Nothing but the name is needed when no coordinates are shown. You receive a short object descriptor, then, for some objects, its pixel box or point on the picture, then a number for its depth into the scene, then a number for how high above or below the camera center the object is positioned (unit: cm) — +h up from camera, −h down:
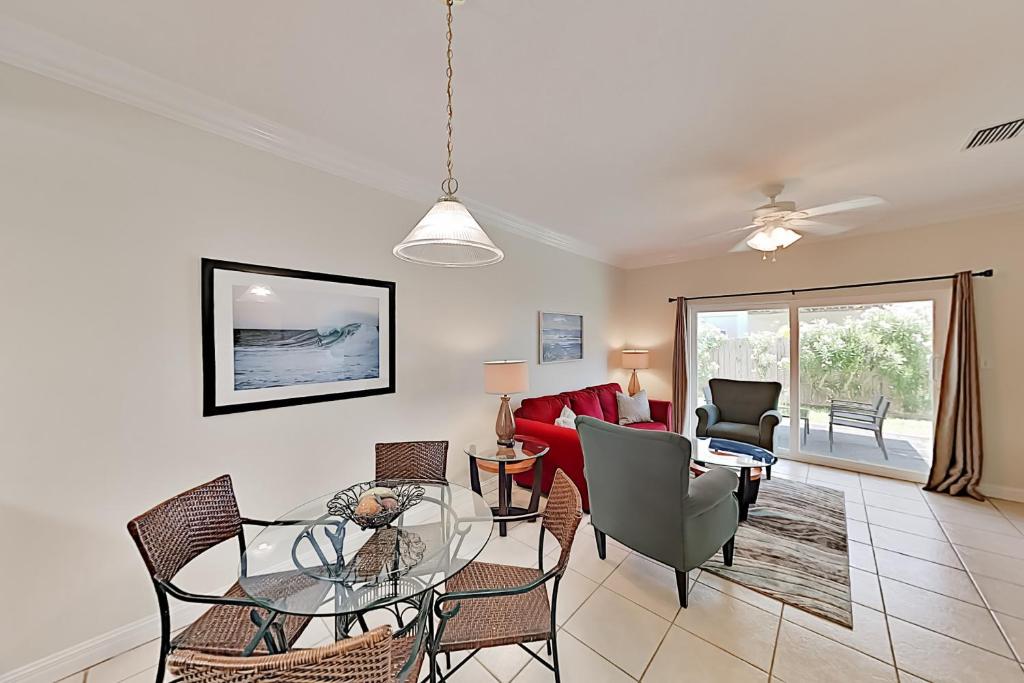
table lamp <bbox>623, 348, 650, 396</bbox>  530 -33
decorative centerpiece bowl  147 -72
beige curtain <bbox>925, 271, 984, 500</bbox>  342 -68
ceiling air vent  212 +120
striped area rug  213 -146
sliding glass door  385 -35
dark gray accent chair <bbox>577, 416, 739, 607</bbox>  198 -90
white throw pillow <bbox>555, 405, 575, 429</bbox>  365 -79
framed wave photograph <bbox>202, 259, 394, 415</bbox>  199 +1
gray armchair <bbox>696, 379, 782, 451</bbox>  418 -86
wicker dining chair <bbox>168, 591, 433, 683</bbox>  79 -71
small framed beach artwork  425 +2
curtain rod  340 +58
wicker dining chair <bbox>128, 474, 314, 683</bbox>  123 -86
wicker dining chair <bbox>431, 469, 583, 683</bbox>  128 -102
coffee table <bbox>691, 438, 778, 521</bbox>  293 -100
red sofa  302 -81
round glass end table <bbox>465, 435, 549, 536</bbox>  274 -94
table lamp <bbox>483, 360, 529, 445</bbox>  292 -36
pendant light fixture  145 +43
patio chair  406 -85
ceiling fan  269 +84
